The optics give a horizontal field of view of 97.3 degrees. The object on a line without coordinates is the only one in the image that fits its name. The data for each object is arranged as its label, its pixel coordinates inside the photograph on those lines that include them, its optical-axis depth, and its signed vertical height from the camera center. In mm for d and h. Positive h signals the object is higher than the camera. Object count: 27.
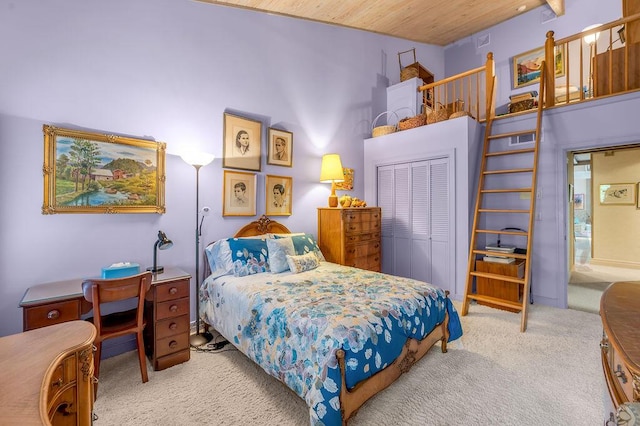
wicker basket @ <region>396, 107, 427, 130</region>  4309 +1380
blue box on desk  2229 -487
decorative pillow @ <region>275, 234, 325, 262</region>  3250 -411
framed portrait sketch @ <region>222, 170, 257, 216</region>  3234 +196
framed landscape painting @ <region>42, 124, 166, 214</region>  2271 +328
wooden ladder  3307 -57
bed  1603 -767
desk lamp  2482 -317
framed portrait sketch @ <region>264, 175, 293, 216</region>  3613 +199
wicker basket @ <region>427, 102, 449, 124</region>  4086 +1389
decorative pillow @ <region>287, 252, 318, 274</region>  2941 -563
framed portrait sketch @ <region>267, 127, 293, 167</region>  3615 +827
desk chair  1877 -629
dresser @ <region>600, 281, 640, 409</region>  798 -418
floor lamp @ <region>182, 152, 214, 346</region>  2705 -44
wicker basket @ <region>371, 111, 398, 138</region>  4645 +1336
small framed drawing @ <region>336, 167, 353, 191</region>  4509 +466
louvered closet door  4055 -138
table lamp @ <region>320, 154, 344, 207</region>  3916 +544
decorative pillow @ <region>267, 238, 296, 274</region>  2934 -455
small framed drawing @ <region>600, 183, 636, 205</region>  5645 +342
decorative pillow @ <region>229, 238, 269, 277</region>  2811 -473
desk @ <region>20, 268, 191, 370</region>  1927 -747
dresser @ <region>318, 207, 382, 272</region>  3789 -362
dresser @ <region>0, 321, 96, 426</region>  785 -529
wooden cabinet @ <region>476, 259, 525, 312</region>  3520 -944
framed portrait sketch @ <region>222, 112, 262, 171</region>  3236 +803
